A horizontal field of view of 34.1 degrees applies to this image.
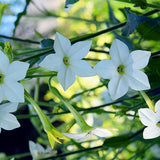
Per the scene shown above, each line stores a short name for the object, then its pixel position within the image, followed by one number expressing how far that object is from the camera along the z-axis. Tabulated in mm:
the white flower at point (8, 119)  312
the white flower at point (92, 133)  284
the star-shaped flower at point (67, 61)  279
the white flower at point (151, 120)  287
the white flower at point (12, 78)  266
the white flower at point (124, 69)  278
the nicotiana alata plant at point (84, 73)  275
